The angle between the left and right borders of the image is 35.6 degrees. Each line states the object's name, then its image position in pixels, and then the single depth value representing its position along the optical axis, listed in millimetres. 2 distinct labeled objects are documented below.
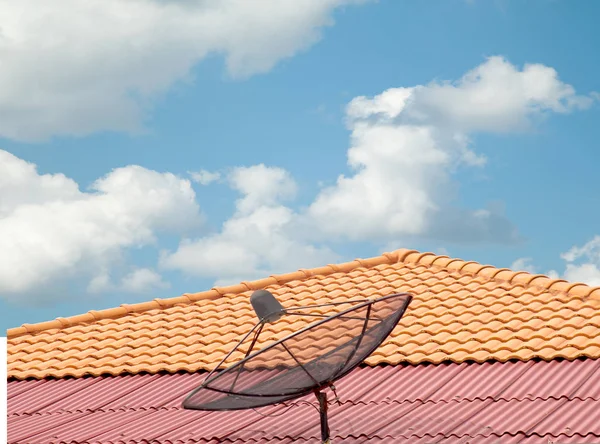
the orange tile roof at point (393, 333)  13266
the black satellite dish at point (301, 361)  9430
